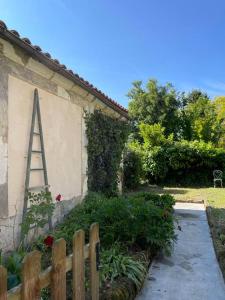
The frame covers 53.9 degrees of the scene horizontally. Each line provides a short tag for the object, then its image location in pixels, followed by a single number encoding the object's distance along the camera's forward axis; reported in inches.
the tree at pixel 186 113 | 685.3
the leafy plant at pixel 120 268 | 95.1
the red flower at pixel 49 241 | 95.2
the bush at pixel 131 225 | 121.9
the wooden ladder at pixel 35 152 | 127.8
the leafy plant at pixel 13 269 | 73.2
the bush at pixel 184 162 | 432.1
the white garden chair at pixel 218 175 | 422.2
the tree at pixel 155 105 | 795.2
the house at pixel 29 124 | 115.8
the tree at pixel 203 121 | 617.3
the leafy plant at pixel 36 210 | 117.3
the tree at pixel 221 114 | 703.1
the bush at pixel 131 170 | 390.5
